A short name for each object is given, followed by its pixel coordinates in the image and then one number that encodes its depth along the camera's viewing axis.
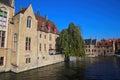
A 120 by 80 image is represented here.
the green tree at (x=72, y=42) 25.08
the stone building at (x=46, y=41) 20.38
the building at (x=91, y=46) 53.60
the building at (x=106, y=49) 56.13
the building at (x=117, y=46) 58.10
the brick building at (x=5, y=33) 13.73
